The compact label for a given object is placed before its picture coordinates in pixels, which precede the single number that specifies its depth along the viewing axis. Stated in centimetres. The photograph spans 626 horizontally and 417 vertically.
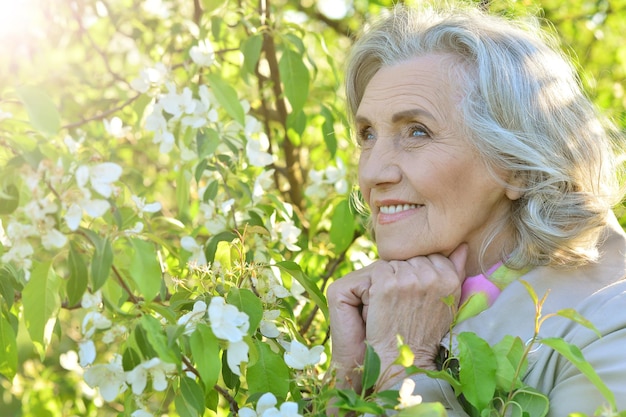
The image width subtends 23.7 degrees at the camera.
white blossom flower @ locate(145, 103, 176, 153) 131
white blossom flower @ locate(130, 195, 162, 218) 113
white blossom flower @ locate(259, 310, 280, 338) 118
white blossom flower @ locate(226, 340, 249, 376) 108
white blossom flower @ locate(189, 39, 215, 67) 137
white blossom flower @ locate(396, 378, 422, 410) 102
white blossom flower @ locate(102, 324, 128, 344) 107
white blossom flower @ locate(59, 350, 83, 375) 131
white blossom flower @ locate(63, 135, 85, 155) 110
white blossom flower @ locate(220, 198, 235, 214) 134
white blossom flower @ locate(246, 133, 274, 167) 140
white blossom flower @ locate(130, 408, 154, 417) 111
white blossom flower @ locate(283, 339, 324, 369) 112
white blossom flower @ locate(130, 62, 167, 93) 131
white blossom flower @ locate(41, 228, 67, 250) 101
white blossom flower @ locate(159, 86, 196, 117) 130
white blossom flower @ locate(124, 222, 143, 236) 105
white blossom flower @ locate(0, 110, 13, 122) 106
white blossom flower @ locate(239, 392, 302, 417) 105
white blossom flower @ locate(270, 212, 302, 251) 140
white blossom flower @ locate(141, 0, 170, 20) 195
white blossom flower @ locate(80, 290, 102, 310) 111
